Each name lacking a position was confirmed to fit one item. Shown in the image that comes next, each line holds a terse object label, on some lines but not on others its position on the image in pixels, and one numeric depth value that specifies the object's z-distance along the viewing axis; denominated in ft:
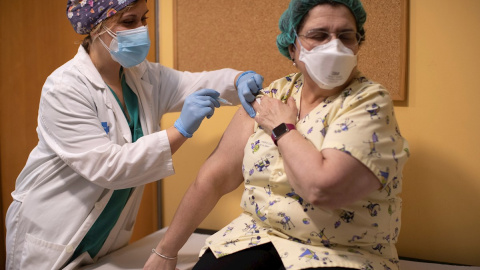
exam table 6.13
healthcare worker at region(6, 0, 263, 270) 5.60
